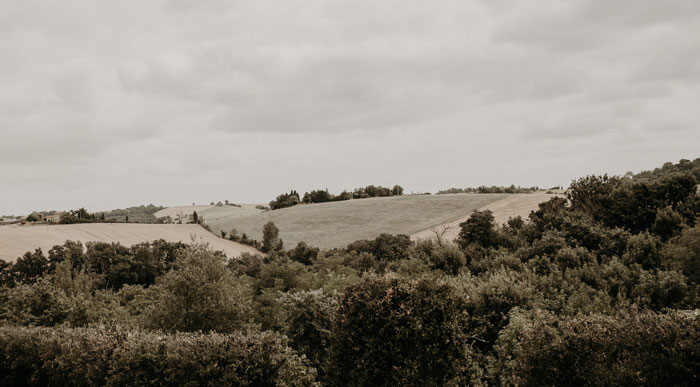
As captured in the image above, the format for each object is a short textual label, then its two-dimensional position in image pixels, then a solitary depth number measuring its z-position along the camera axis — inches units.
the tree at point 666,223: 1261.1
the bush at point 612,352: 443.5
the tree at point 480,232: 1611.7
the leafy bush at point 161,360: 550.3
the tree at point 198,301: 824.3
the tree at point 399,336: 543.5
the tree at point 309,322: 718.5
